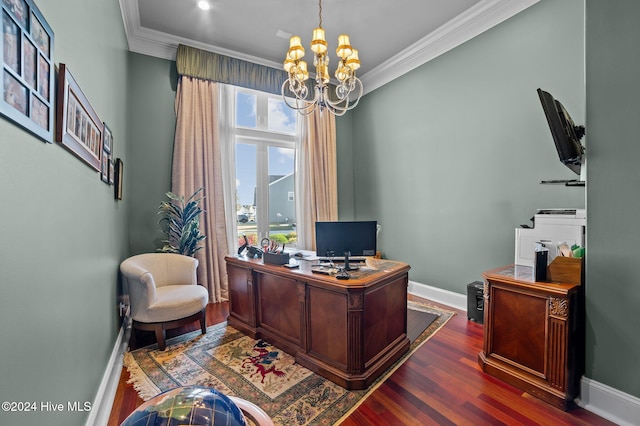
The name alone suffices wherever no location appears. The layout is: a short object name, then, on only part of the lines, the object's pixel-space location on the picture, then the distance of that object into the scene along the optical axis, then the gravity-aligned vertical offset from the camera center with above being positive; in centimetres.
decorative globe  65 -47
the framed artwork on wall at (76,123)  126 +46
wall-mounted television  186 +56
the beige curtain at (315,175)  486 +66
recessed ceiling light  312 +228
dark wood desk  207 -85
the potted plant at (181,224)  351 -15
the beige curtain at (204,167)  385 +62
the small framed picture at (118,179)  268 +31
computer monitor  255 -23
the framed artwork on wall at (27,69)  82 +47
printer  225 -15
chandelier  247 +133
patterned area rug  187 -126
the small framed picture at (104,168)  210 +32
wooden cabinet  184 -84
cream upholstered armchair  254 -82
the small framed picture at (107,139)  218 +57
